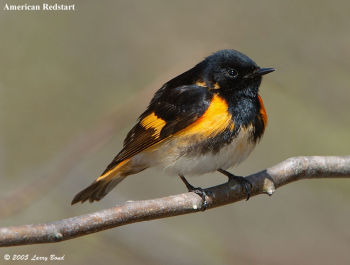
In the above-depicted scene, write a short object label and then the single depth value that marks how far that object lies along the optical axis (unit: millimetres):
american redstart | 7081
